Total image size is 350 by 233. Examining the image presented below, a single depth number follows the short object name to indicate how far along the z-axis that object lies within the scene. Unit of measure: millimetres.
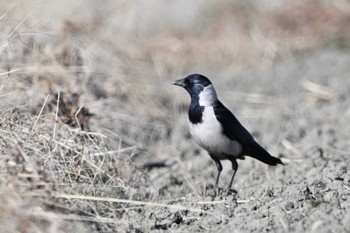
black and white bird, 13117
